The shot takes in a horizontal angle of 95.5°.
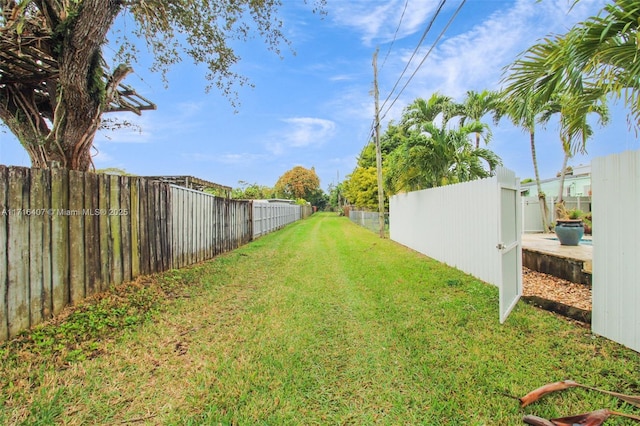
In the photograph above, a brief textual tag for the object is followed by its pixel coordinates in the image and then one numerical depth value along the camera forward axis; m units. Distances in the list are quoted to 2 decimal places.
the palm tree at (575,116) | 3.35
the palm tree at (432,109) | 9.44
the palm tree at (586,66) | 2.53
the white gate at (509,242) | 3.56
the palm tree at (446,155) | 7.90
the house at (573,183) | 17.30
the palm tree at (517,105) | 3.70
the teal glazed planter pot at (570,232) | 6.54
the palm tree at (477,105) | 9.48
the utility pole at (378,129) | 13.08
